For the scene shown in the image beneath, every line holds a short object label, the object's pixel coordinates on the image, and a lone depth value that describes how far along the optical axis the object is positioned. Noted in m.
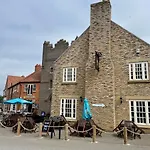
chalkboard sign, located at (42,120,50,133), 11.80
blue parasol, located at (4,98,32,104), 20.10
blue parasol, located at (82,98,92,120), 14.71
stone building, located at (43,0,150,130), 15.02
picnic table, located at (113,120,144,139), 11.99
